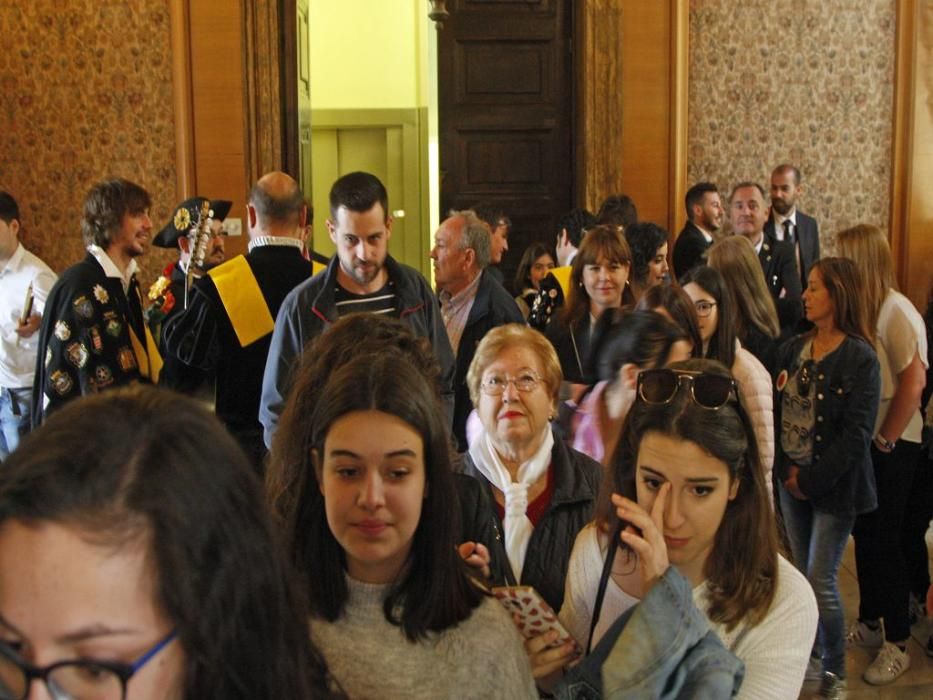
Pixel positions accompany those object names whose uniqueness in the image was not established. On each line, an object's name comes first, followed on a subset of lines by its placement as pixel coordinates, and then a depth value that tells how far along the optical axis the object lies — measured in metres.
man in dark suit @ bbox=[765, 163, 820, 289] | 7.83
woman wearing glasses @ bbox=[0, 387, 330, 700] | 0.93
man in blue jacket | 3.80
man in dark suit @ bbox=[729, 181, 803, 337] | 6.53
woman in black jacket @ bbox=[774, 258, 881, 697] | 4.09
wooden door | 8.19
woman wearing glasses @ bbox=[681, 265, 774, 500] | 3.76
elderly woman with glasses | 2.52
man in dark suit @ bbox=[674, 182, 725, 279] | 7.24
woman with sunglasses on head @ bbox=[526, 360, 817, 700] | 1.95
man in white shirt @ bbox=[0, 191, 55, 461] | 5.02
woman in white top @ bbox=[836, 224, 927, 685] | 4.54
